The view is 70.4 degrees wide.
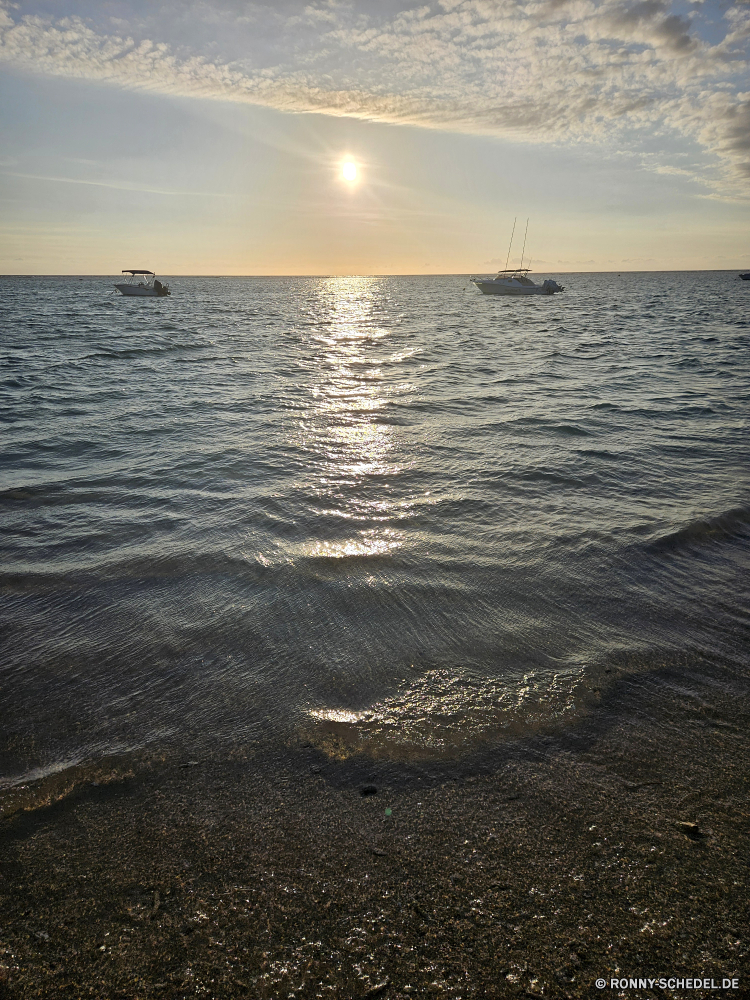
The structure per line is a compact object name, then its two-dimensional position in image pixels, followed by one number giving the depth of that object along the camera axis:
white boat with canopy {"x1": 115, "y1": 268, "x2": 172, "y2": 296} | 76.69
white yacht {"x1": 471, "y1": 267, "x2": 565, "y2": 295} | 72.62
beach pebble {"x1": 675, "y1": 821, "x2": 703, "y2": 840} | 2.53
